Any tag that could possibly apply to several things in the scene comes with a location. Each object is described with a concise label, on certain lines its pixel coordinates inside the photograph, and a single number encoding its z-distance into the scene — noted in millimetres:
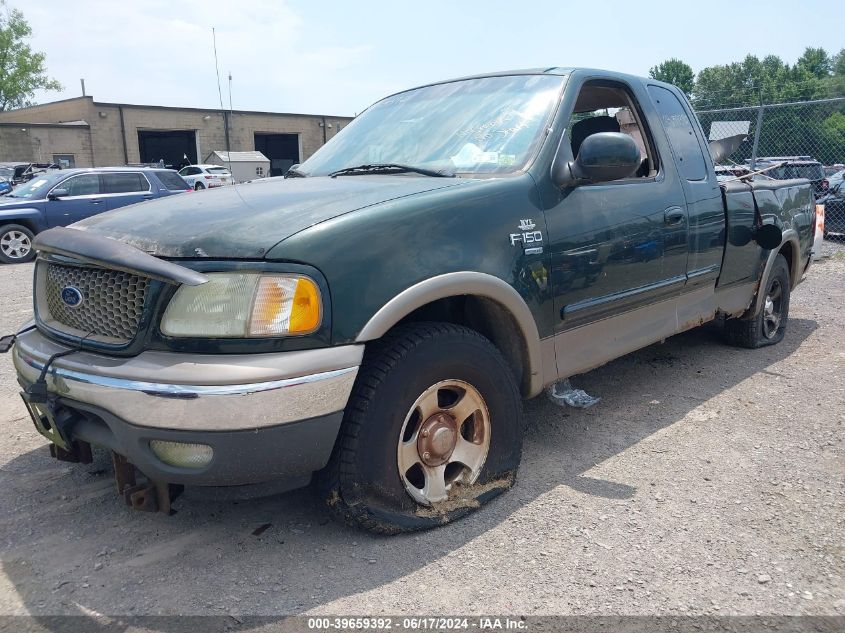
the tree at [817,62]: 78188
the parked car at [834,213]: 12219
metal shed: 30594
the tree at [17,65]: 54312
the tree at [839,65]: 86688
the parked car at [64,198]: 11953
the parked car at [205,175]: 28167
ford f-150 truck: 2271
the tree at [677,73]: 74312
